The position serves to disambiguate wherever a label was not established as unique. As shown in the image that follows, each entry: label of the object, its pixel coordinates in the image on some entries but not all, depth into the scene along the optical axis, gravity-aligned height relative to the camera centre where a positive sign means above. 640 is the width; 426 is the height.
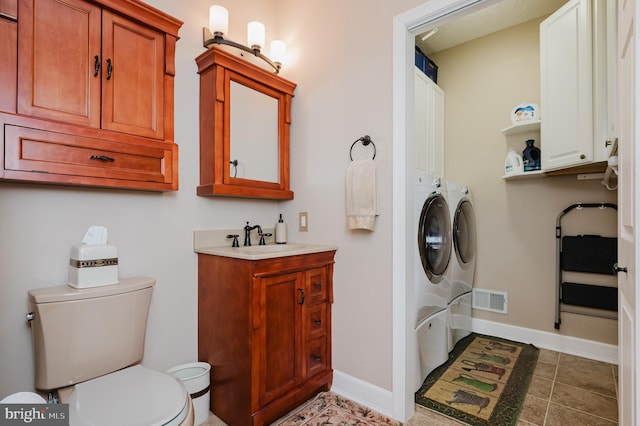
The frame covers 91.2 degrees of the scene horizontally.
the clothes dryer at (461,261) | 2.44 -0.38
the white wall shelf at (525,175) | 2.59 +0.34
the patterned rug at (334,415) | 1.67 -1.11
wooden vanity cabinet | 1.56 -0.65
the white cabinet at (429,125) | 2.42 +0.74
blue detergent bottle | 2.64 +0.49
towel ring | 1.85 +0.44
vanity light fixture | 1.88 +1.14
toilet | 1.06 -0.60
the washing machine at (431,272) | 1.92 -0.38
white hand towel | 1.80 +0.11
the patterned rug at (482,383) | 1.76 -1.11
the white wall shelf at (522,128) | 2.60 +0.75
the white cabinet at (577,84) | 1.88 +0.85
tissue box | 1.34 -0.23
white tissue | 1.41 -0.10
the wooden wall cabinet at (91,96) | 1.23 +0.53
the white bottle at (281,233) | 2.27 -0.14
